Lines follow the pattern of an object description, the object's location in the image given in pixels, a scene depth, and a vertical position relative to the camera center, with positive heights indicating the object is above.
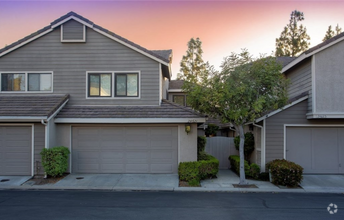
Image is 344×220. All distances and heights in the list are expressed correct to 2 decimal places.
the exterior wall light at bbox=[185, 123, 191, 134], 11.74 -0.64
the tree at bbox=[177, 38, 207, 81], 34.19 +7.25
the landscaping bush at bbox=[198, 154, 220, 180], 11.23 -2.31
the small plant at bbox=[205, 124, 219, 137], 18.12 -1.05
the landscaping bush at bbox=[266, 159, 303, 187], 10.17 -2.29
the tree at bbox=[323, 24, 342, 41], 27.77 +8.64
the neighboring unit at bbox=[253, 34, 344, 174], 11.97 -0.95
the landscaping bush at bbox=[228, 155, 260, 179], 11.67 -2.46
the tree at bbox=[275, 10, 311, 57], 27.52 +7.86
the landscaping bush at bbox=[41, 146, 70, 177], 10.82 -1.96
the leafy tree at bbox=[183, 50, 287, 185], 9.96 +0.88
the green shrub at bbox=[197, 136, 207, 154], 13.29 -1.47
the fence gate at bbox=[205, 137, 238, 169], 14.98 -1.93
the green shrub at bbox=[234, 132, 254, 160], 13.59 -1.48
